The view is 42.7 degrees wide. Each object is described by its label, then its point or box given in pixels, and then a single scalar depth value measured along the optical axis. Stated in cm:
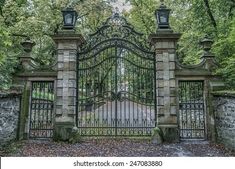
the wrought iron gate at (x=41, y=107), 903
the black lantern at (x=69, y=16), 928
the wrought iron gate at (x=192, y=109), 901
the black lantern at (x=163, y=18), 914
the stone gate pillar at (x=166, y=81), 869
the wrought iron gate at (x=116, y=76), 916
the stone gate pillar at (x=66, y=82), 876
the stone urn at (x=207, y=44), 915
